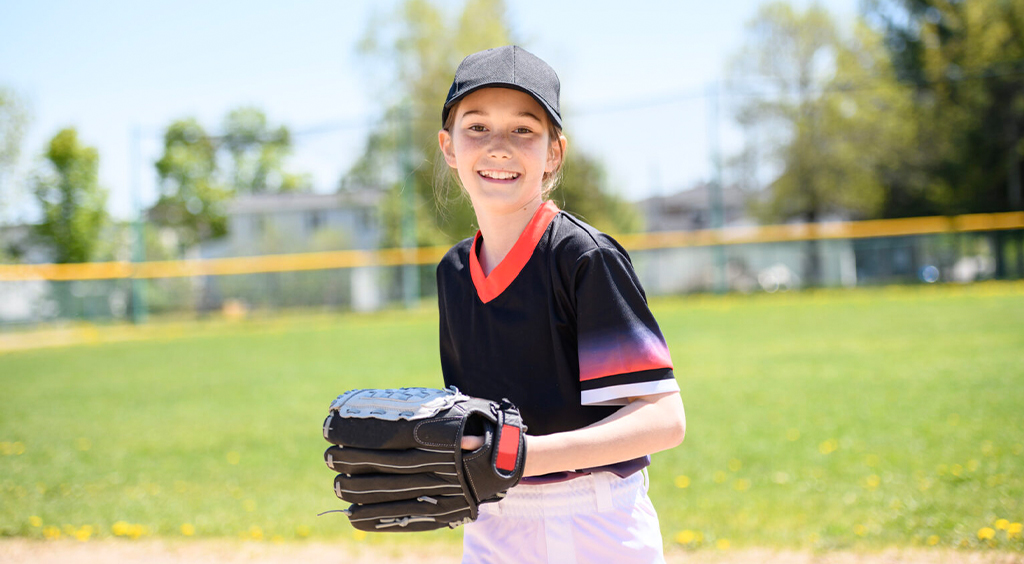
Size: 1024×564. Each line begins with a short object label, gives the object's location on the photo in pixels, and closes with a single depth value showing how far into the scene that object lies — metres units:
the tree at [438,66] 28.59
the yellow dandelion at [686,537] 3.77
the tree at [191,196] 38.84
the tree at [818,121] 28.64
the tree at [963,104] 25.20
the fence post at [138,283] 20.42
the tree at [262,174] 37.94
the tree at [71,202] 35.03
